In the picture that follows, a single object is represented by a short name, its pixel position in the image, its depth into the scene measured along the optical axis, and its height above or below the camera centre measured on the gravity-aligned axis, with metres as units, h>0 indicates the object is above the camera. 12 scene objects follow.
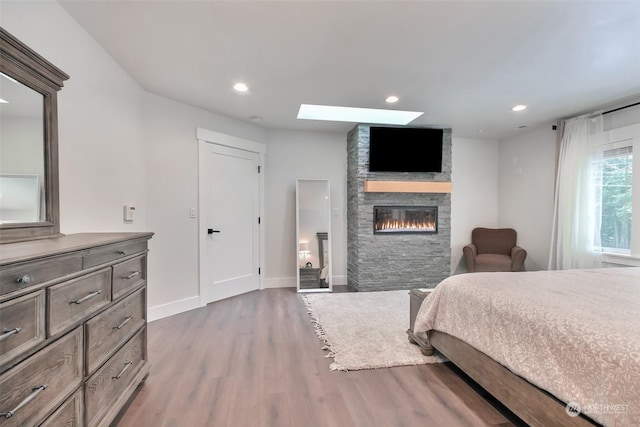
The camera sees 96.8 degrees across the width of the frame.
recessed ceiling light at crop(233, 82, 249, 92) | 2.78 +1.22
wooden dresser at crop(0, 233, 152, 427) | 0.91 -0.49
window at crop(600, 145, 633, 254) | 3.22 +0.14
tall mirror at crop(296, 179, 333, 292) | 4.27 -0.36
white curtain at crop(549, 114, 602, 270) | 3.46 +0.19
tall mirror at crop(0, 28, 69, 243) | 1.33 +0.33
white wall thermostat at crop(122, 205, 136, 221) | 2.55 -0.04
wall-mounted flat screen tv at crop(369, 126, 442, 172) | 4.09 +0.89
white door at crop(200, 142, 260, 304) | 3.51 -0.17
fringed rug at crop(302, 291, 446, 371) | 2.18 -1.15
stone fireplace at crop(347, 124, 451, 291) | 4.13 -0.24
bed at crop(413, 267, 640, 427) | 1.06 -0.61
